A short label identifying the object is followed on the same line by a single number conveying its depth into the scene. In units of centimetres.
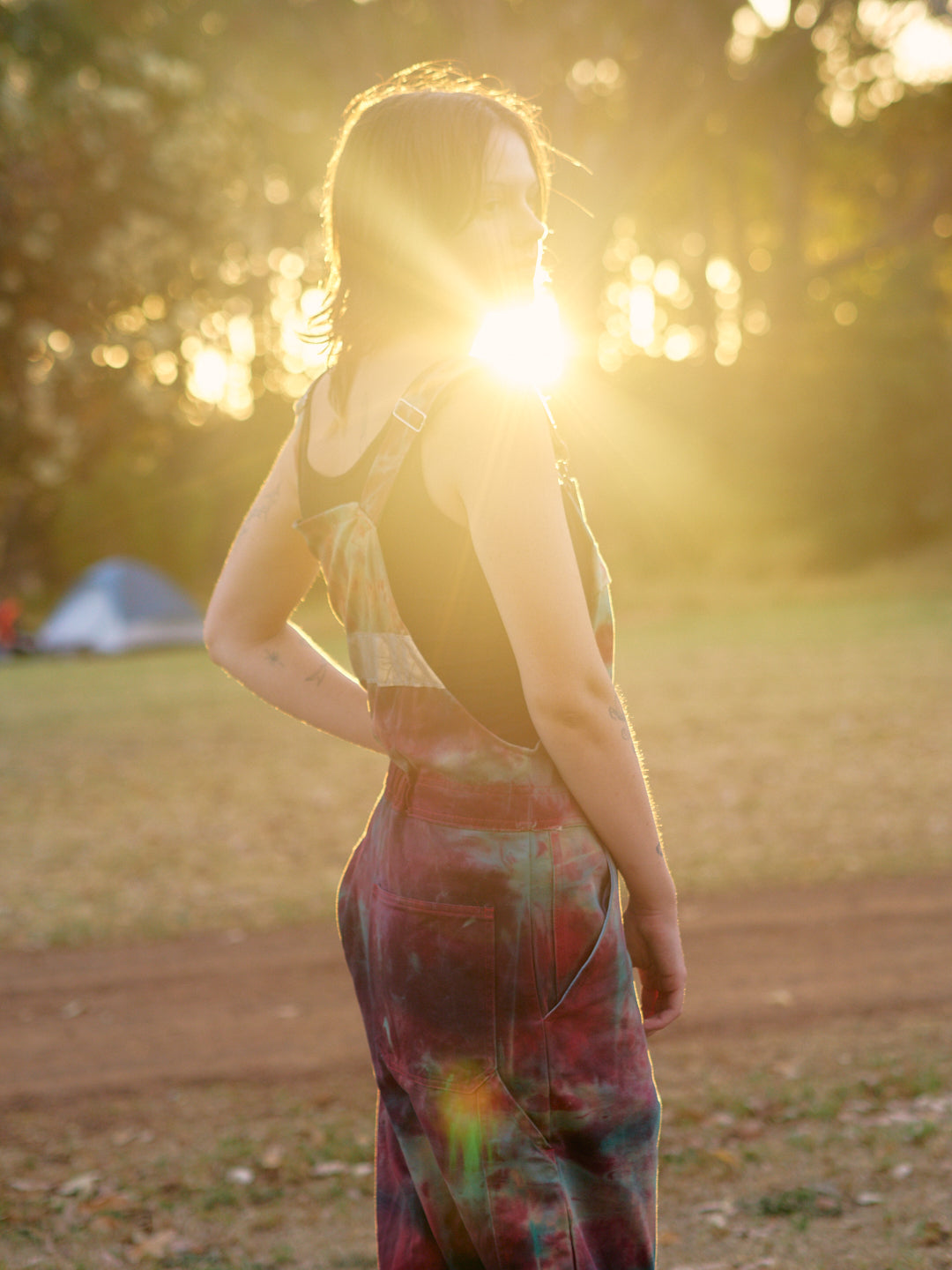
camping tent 2316
